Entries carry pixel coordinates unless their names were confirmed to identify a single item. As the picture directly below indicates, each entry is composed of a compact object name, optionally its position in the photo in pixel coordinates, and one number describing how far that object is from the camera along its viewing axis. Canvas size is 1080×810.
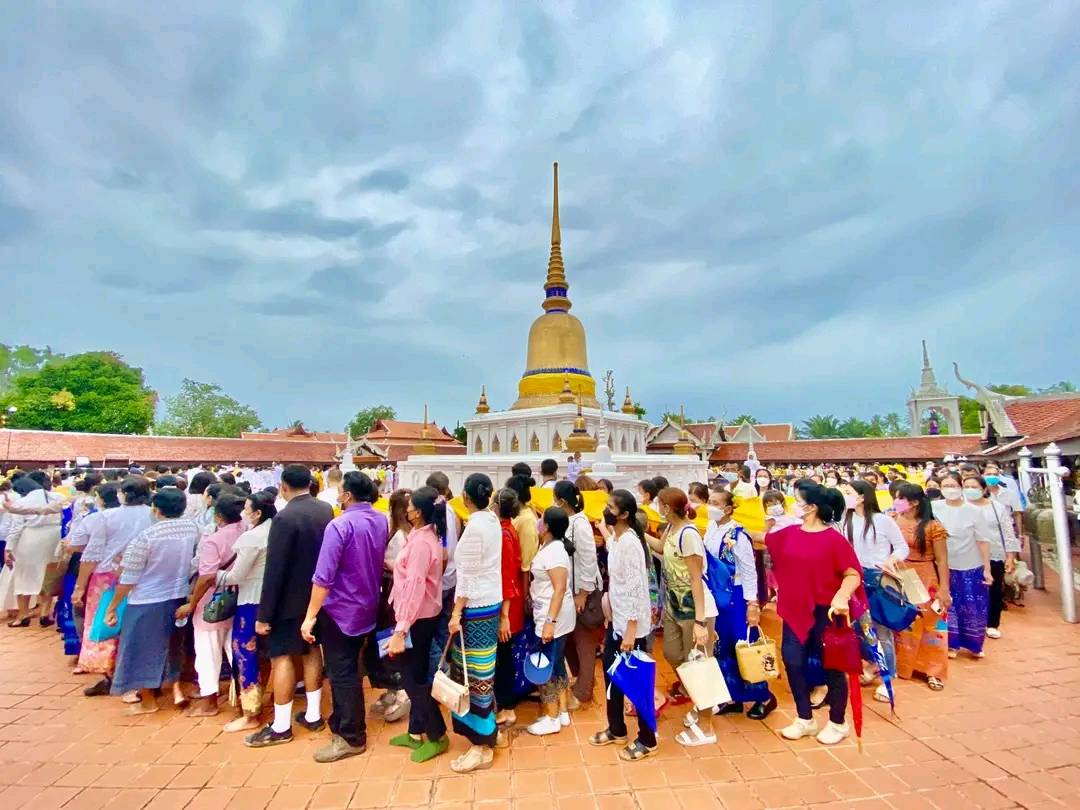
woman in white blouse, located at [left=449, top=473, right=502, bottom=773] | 3.56
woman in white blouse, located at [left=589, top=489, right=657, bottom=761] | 3.61
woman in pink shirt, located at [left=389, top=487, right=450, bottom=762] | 3.54
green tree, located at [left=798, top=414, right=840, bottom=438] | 66.88
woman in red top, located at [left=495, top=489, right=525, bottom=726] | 3.84
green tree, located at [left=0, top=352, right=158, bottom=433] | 34.91
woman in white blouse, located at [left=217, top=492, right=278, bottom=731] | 4.11
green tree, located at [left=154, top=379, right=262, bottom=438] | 48.66
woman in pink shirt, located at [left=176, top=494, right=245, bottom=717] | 4.30
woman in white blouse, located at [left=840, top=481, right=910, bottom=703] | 4.48
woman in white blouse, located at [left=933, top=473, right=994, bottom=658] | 5.43
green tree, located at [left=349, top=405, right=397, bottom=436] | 57.15
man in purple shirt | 3.65
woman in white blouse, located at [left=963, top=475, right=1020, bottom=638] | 6.00
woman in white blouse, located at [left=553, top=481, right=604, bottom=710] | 4.11
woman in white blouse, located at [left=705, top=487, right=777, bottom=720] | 4.20
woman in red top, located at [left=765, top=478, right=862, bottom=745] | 3.64
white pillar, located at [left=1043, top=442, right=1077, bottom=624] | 6.55
